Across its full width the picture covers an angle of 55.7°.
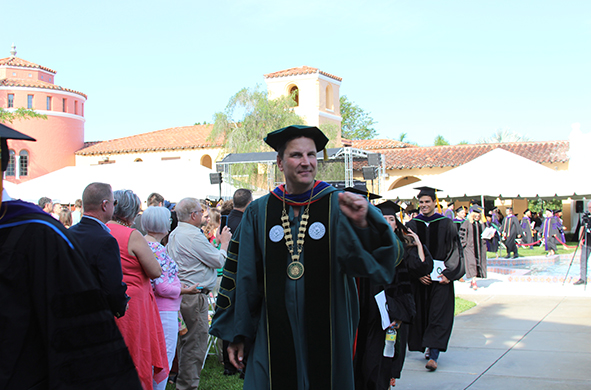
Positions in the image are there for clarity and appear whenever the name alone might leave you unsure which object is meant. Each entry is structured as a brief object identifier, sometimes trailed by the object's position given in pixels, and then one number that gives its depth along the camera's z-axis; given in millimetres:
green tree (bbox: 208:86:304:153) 36562
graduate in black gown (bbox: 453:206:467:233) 17983
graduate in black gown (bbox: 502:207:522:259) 21703
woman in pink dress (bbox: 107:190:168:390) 4105
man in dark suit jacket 3508
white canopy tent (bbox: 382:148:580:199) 16297
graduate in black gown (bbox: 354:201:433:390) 4238
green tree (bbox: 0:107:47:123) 17531
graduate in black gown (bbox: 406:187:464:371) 6758
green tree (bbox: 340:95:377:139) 67312
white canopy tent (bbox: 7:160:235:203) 13703
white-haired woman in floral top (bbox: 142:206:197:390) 4871
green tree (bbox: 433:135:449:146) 79375
